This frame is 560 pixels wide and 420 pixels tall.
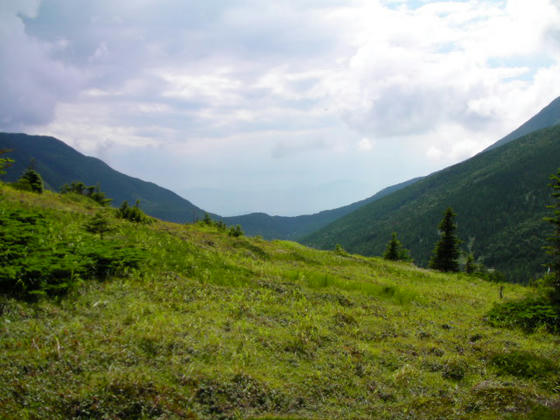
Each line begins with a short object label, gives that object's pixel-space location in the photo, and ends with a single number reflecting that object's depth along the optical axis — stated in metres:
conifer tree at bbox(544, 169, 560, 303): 15.23
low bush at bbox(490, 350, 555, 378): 9.02
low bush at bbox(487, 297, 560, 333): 13.45
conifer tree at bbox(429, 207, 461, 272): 45.25
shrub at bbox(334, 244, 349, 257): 35.04
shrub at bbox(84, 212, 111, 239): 15.18
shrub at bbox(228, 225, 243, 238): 29.42
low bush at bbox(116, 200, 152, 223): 23.56
